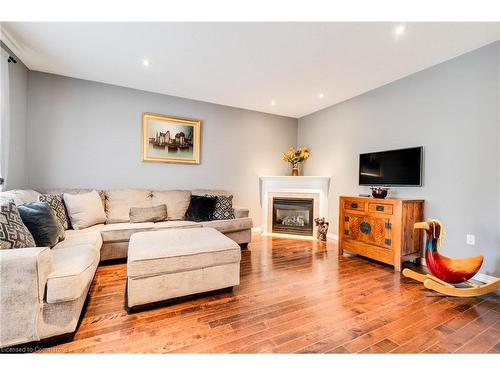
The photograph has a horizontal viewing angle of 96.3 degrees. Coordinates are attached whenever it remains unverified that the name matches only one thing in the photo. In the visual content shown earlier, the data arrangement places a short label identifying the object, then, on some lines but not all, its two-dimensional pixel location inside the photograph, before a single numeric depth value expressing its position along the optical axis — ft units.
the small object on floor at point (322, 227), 13.23
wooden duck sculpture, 6.51
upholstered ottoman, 5.59
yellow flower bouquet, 14.89
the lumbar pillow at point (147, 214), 10.22
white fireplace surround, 13.91
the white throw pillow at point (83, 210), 8.89
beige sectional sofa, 3.96
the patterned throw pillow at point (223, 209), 11.31
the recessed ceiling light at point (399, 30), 6.70
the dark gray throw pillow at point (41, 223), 5.79
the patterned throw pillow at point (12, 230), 4.33
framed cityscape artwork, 12.05
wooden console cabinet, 8.66
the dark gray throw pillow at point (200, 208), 11.13
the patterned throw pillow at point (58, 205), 8.21
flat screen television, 9.36
